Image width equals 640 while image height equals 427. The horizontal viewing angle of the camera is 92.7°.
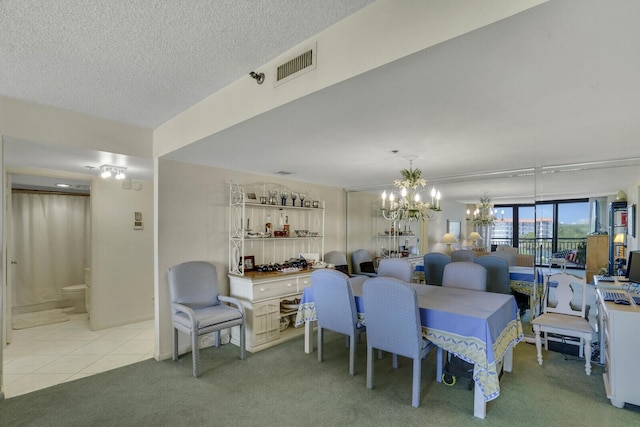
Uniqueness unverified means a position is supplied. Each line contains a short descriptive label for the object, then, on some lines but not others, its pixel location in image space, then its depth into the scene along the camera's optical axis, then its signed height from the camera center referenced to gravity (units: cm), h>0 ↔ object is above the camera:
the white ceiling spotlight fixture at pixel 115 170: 377 +49
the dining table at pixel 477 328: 220 -95
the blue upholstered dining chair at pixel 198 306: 303 -108
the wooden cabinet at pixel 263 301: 362 -114
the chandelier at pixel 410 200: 329 +10
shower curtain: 502 -63
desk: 235 -113
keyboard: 274 -80
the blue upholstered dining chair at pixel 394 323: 242 -95
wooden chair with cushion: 301 -116
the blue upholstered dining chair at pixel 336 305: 294 -97
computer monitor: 316 -61
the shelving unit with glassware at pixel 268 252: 369 -65
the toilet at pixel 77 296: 513 -149
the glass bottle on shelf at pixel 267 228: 438 -28
